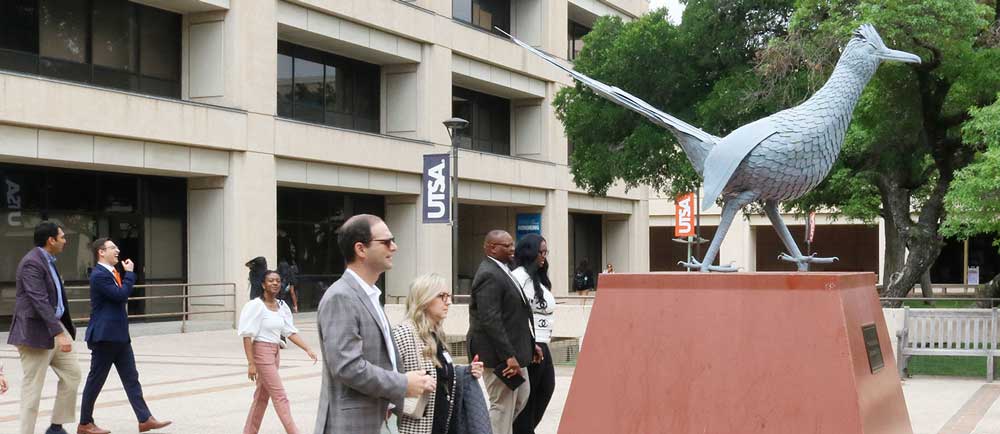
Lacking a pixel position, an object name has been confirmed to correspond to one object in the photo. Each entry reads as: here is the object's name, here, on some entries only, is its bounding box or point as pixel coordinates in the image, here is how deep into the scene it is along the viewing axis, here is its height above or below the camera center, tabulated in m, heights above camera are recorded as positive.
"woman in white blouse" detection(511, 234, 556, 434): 8.38 -0.74
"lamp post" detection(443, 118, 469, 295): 21.88 +1.26
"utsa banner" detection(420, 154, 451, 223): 23.92 +0.61
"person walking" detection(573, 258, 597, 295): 41.16 -2.37
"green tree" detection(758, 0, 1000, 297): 15.85 +2.07
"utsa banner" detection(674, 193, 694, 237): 34.12 -0.03
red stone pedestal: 7.02 -0.95
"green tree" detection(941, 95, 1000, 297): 14.15 +0.44
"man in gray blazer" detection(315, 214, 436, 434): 4.56 -0.55
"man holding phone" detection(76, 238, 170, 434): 9.52 -1.01
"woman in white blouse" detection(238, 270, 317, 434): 8.80 -1.05
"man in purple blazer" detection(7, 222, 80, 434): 8.75 -0.81
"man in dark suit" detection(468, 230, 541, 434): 7.58 -0.77
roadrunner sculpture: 7.70 +0.49
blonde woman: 5.22 -0.79
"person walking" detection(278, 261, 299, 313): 21.03 -1.28
